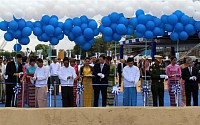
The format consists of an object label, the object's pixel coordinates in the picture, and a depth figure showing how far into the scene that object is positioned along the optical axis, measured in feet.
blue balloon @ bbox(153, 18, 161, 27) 36.52
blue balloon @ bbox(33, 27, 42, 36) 36.32
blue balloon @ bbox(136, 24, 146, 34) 35.75
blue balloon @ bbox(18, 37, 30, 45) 36.27
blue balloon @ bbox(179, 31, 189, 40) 36.81
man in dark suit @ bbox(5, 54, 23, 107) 34.78
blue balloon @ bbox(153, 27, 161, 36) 36.15
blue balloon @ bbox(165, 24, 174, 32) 36.75
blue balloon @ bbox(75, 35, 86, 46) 36.58
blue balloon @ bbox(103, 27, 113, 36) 36.01
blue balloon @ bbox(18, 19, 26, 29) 35.70
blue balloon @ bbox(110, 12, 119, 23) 36.29
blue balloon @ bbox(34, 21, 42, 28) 36.84
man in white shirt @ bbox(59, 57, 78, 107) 33.19
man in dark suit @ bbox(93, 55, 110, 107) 34.53
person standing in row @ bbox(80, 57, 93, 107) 36.17
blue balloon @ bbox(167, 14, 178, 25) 36.30
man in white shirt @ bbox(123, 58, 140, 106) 32.94
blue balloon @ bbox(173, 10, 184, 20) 37.04
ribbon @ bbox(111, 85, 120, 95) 34.63
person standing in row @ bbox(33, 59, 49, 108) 33.55
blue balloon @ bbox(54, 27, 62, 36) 36.19
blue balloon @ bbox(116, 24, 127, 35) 35.55
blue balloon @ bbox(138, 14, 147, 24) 36.11
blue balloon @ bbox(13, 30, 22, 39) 35.76
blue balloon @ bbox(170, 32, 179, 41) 37.18
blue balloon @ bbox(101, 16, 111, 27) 36.35
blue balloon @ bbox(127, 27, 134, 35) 36.76
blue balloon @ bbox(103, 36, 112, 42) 36.46
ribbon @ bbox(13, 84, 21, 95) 34.78
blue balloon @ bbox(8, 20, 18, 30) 35.19
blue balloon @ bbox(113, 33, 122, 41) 36.50
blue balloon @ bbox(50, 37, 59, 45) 36.96
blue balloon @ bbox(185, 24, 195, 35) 36.65
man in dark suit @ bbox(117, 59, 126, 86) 45.75
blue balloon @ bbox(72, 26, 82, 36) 36.06
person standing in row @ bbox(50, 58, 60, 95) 48.42
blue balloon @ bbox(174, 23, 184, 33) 36.59
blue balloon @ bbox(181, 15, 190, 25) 36.73
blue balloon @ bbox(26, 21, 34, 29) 36.38
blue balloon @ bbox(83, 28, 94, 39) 35.86
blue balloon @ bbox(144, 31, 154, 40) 36.04
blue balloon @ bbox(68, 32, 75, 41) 36.68
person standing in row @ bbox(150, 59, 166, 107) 34.40
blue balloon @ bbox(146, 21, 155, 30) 35.86
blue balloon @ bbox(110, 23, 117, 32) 36.45
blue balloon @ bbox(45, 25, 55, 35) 35.86
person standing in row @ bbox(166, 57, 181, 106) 34.65
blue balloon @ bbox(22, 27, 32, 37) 35.70
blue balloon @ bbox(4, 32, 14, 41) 35.94
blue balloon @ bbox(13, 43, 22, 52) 36.66
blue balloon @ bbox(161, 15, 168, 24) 36.86
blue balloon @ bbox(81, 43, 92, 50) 37.17
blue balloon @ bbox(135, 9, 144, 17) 36.83
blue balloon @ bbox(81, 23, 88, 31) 36.35
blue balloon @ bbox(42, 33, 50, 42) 36.63
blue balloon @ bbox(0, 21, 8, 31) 35.78
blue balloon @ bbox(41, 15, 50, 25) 36.73
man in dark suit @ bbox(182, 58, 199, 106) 34.50
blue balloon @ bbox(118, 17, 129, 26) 36.37
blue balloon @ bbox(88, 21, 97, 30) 36.37
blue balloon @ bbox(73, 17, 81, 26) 36.81
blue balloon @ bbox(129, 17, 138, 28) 36.32
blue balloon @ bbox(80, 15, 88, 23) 36.96
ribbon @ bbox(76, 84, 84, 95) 35.45
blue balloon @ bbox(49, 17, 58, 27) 36.35
